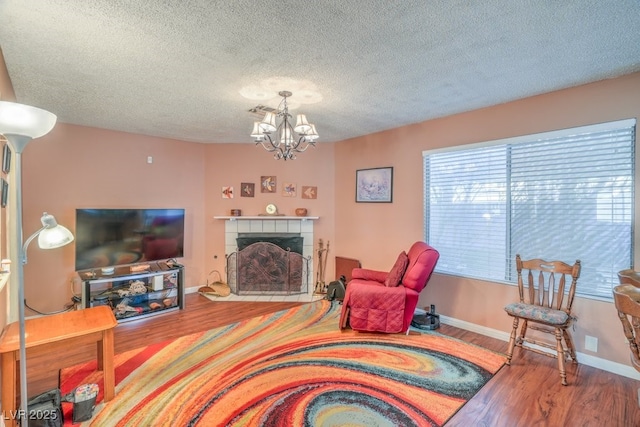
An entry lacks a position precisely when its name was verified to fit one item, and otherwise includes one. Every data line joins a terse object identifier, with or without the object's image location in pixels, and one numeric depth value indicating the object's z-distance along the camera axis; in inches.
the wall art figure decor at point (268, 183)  201.3
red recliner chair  125.0
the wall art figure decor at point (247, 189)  201.3
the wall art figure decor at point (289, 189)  201.8
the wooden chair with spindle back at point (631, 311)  59.2
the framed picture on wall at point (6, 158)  86.5
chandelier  107.0
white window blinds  104.0
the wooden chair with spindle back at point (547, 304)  98.8
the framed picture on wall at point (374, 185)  171.2
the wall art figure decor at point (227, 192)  201.5
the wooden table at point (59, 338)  70.6
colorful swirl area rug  80.4
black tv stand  148.0
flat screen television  148.6
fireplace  194.4
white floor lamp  56.1
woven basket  189.3
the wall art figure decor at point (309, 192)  201.9
